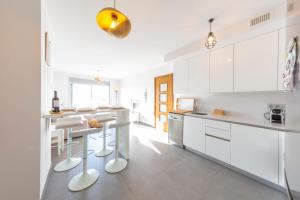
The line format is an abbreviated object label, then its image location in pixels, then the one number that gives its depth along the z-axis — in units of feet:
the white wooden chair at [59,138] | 7.97
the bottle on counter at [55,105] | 5.04
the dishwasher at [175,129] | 9.37
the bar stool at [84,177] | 5.02
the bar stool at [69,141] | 6.06
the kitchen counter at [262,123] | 3.97
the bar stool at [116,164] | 6.35
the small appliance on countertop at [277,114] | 5.81
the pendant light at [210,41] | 5.29
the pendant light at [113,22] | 3.26
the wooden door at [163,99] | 13.18
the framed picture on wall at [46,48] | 4.89
